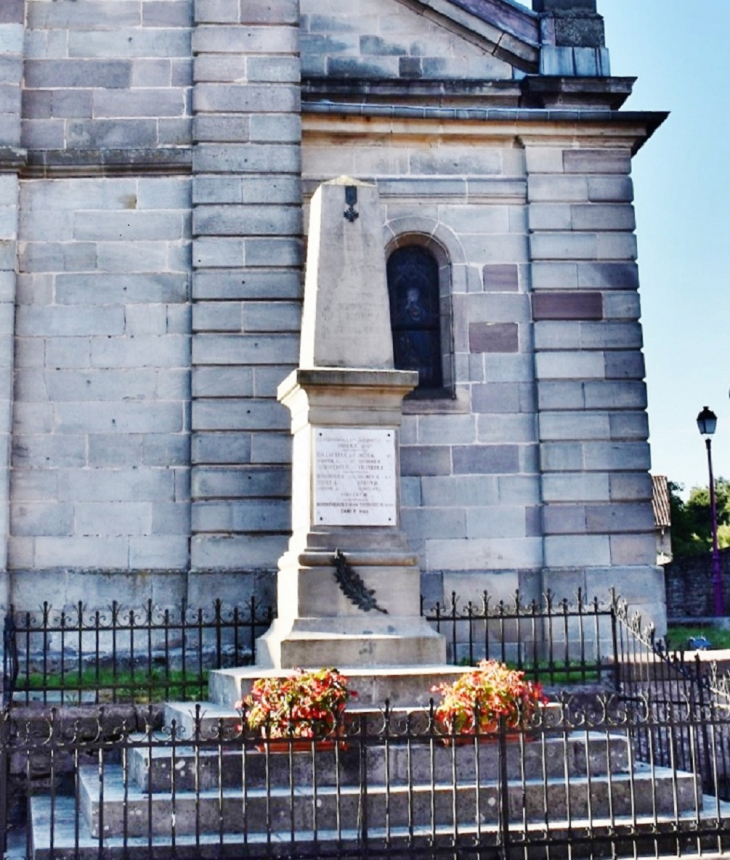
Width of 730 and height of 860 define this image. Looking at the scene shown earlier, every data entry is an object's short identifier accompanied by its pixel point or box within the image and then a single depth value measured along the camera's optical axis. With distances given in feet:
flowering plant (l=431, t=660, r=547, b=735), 29.01
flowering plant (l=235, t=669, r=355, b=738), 28.45
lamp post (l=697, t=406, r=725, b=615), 83.61
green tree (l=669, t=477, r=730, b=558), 157.07
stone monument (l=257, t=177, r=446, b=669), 34.27
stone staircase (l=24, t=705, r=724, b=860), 25.88
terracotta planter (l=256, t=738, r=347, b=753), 28.00
